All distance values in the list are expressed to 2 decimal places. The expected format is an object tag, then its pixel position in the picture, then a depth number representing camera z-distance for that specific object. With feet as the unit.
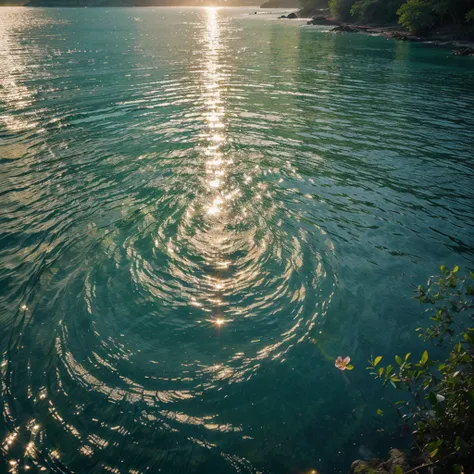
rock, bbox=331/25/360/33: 262.90
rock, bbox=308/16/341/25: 330.34
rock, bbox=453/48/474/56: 156.72
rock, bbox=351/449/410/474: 16.39
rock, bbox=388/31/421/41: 208.14
